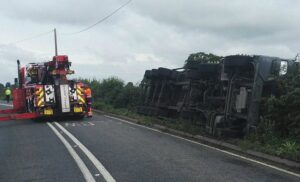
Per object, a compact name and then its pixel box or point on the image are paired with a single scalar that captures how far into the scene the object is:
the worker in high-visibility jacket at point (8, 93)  38.41
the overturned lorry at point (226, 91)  12.12
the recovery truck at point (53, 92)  18.66
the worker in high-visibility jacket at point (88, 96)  19.81
